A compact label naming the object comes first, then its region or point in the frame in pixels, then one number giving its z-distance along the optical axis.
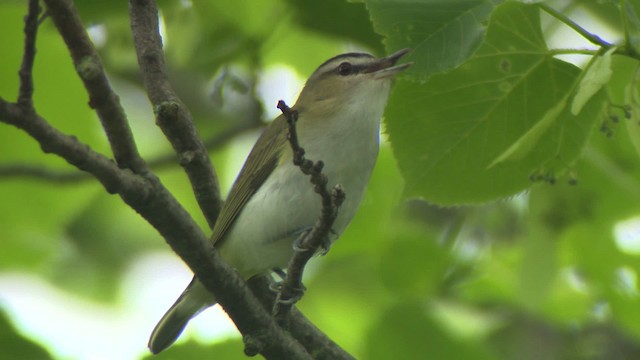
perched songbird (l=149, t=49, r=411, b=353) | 7.87
